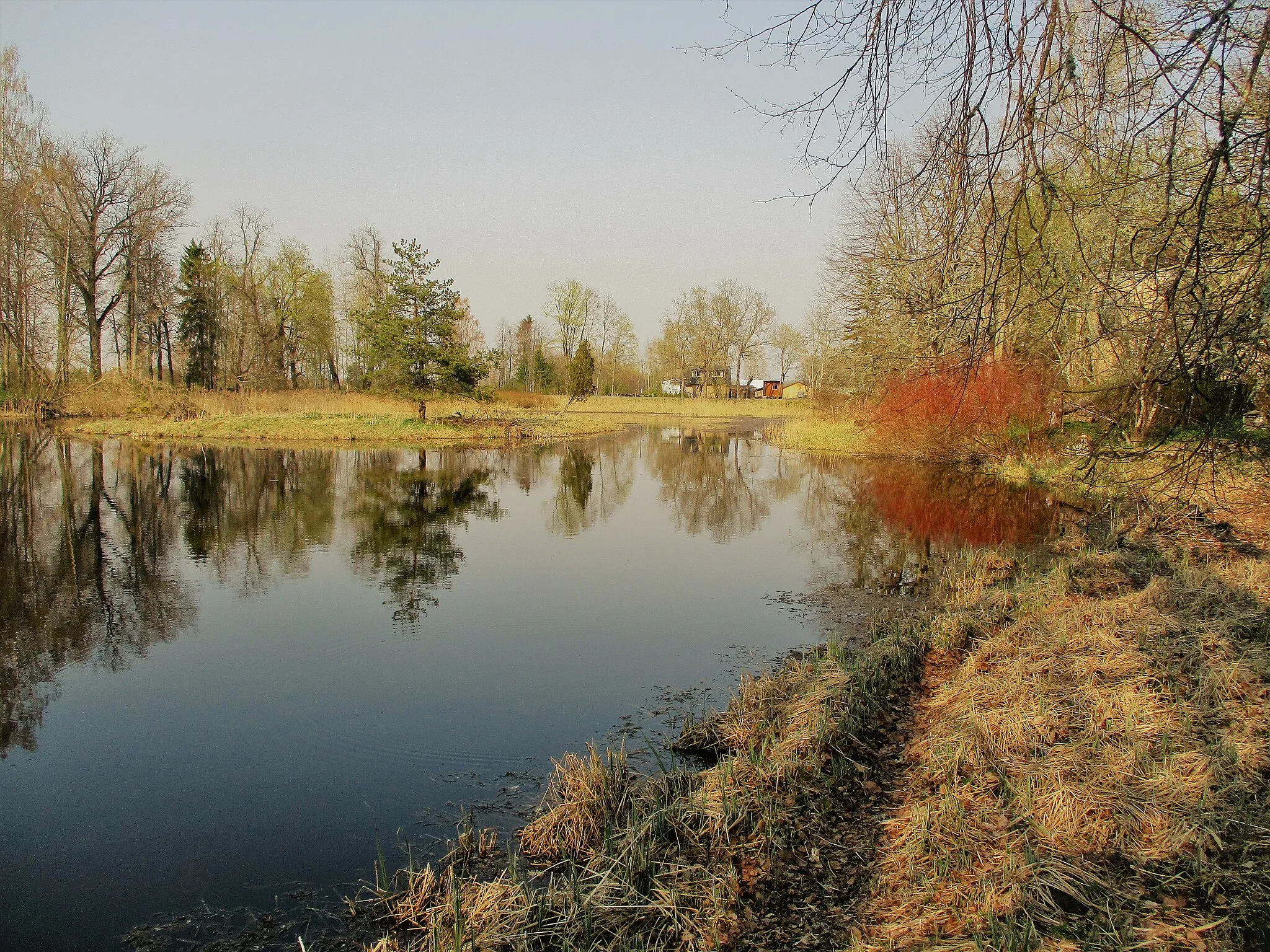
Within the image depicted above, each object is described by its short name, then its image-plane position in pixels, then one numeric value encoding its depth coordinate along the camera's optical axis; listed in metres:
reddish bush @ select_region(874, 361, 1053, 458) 19.86
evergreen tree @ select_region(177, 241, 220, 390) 42.53
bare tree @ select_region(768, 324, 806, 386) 73.69
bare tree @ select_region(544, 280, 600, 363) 67.06
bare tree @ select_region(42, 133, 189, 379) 33.28
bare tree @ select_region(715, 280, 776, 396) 66.38
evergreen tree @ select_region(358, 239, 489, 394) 27.70
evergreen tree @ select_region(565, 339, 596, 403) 57.00
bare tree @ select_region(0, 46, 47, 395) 29.44
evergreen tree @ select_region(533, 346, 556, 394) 63.44
